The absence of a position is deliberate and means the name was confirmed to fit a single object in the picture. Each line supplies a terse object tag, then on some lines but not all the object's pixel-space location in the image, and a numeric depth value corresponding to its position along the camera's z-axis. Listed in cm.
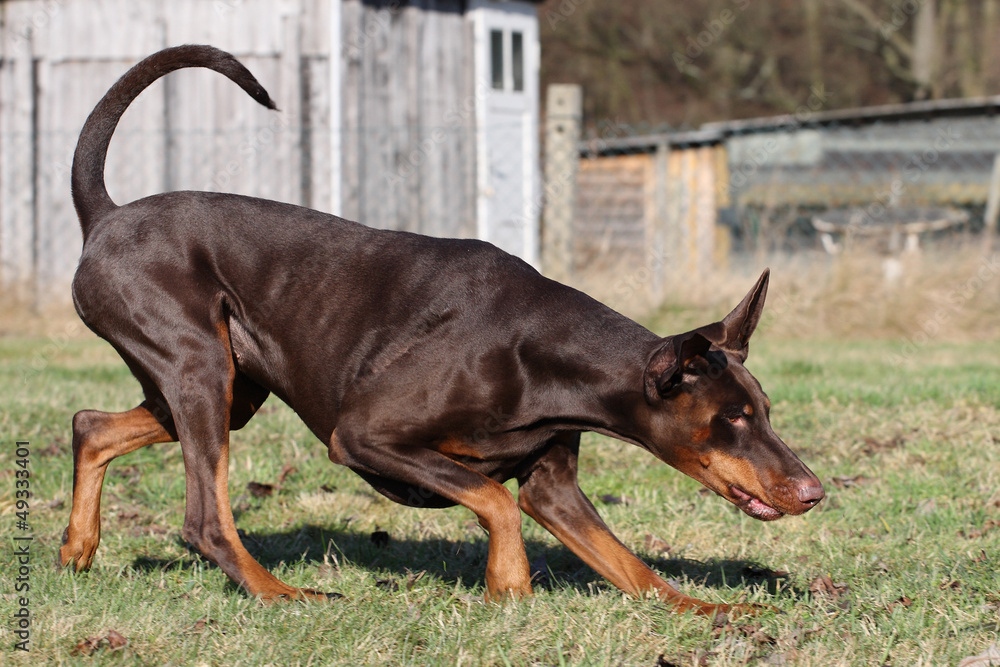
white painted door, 1421
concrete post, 1027
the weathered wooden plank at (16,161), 1275
